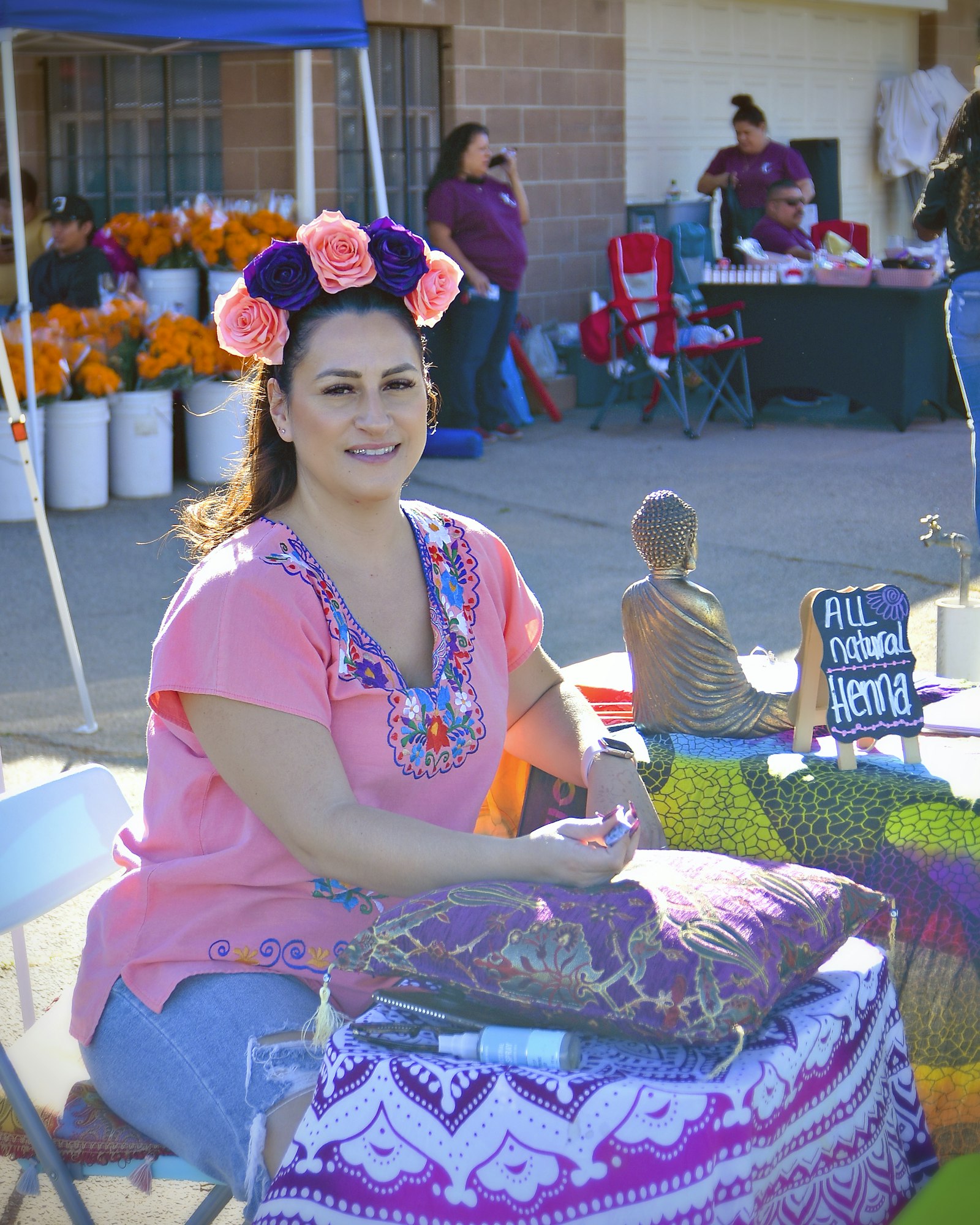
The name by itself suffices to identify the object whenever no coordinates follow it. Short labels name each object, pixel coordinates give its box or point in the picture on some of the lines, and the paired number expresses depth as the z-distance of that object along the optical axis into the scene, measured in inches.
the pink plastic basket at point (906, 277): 336.8
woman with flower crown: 65.4
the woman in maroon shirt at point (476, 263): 344.8
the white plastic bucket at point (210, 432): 308.8
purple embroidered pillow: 54.9
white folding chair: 67.6
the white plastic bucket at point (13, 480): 279.1
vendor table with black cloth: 344.8
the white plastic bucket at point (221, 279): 305.4
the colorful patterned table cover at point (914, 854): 76.1
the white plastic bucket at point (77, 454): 286.0
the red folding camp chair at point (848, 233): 423.5
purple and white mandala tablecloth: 52.2
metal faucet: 102.5
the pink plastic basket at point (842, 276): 344.8
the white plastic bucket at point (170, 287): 313.0
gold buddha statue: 89.3
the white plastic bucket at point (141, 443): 298.4
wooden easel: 83.3
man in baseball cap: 307.1
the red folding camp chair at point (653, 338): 365.7
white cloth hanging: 588.7
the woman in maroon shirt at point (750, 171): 412.8
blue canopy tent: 205.2
